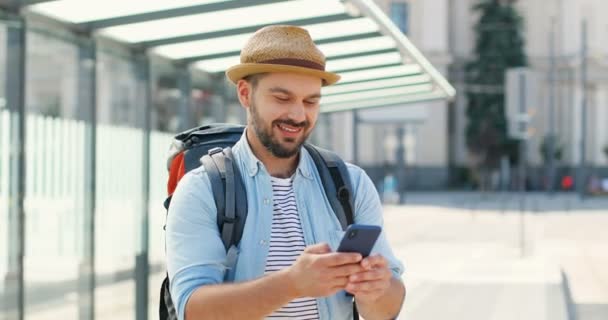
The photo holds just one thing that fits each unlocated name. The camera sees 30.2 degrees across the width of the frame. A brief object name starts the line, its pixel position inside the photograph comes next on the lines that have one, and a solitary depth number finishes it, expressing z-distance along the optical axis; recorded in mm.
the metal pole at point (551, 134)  49625
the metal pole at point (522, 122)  17016
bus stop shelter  5898
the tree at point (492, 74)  58281
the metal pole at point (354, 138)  21833
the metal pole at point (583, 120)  45128
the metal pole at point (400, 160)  39156
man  2537
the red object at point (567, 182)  55188
